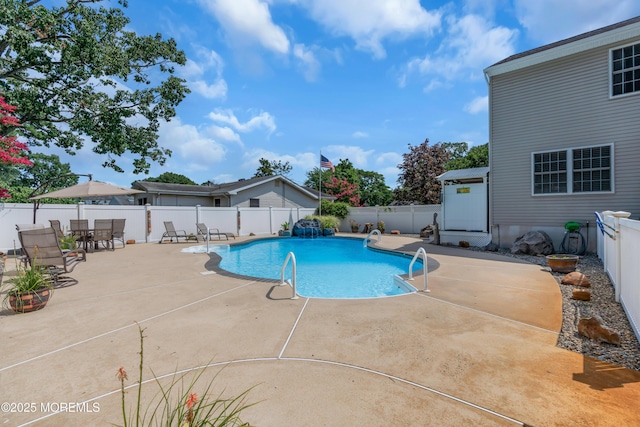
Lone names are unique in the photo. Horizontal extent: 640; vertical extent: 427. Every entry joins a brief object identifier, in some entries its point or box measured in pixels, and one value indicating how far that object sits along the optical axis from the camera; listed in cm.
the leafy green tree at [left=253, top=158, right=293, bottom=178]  3950
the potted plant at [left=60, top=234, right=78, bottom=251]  952
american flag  1984
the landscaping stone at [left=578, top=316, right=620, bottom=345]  323
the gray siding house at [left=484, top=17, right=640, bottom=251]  884
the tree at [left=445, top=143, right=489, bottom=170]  2439
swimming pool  709
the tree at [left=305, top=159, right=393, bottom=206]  3444
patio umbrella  1098
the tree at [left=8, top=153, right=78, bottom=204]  3297
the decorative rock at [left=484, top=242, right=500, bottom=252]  1073
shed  1159
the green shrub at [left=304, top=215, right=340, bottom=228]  1902
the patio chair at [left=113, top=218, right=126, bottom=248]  1212
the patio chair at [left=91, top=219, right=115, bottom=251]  1088
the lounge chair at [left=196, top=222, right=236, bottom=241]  1537
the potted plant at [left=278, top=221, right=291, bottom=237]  1842
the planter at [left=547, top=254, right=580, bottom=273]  668
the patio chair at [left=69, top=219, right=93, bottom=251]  1062
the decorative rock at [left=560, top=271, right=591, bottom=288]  549
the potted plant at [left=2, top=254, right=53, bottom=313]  428
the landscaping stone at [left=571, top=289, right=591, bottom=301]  474
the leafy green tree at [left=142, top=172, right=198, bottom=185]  4808
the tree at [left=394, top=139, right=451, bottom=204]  2347
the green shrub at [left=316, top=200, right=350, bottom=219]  2073
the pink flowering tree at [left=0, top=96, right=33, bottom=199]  734
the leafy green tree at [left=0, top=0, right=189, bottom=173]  1173
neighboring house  2002
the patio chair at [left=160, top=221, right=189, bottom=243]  1436
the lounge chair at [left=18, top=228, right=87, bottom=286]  576
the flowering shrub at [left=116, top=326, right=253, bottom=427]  209
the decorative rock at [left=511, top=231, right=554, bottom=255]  953
